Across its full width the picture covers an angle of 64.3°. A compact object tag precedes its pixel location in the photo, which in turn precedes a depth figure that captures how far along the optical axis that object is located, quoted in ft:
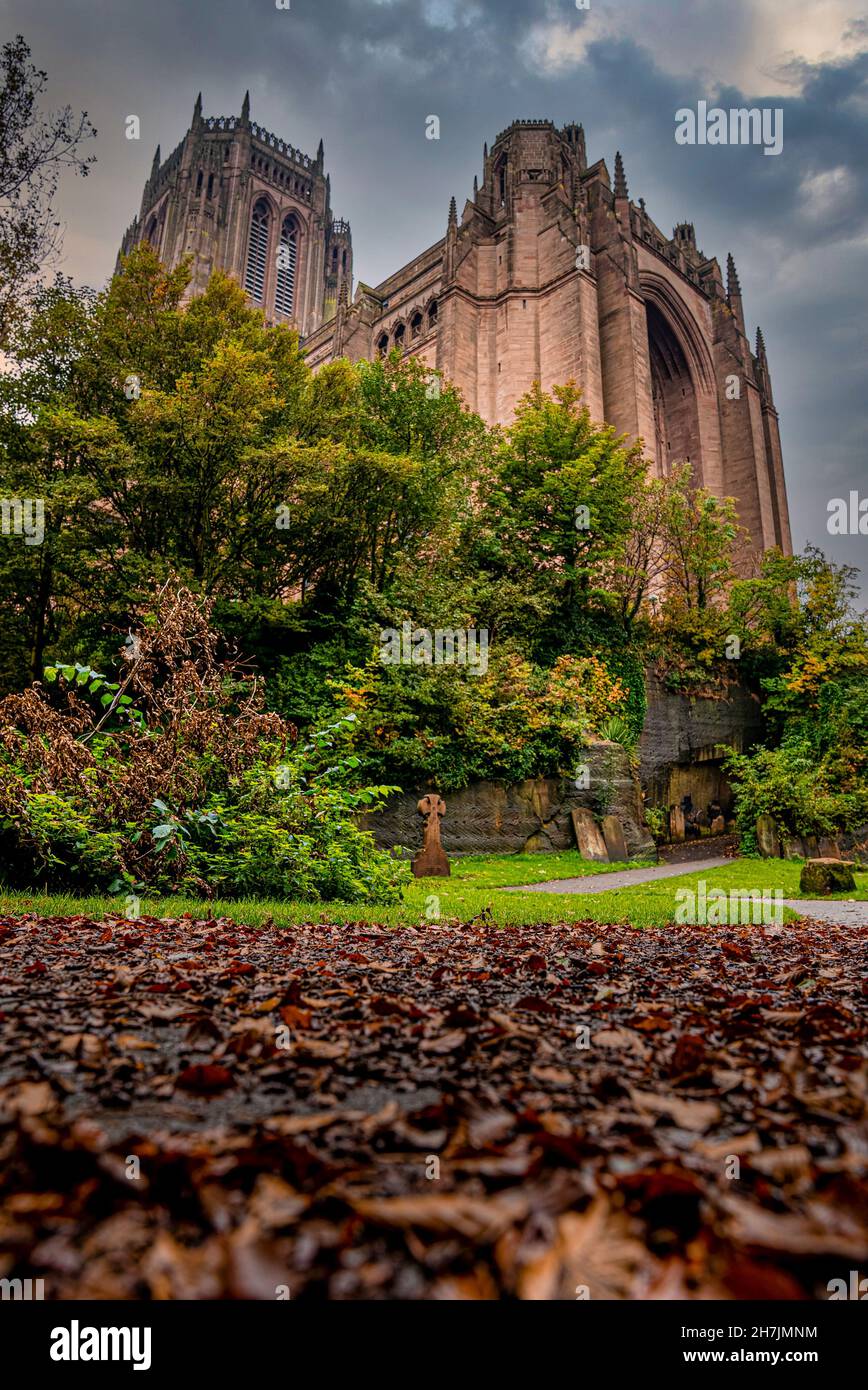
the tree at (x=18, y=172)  34.42
